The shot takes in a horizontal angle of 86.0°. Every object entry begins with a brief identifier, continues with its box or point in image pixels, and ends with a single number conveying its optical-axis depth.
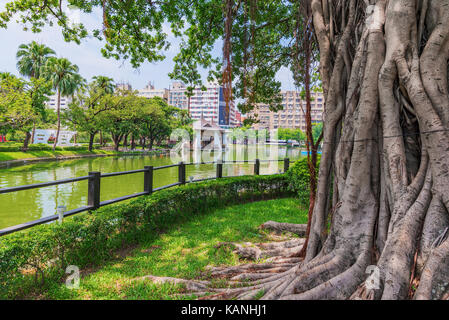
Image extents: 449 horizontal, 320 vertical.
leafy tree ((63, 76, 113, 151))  30.38
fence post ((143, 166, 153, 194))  5.24
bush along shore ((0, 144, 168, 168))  21.17
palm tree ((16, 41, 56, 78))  28.56
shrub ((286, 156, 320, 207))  6.81
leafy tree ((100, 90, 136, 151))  31.05
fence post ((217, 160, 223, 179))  8.32
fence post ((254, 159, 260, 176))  9.51
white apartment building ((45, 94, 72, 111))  141.56
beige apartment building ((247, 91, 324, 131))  88.30
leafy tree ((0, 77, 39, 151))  19.44
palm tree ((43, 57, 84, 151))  28.38
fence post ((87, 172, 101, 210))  4.08
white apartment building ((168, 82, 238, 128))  112.62
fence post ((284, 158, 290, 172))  10.29
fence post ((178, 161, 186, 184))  6.91
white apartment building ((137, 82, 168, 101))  118.83
